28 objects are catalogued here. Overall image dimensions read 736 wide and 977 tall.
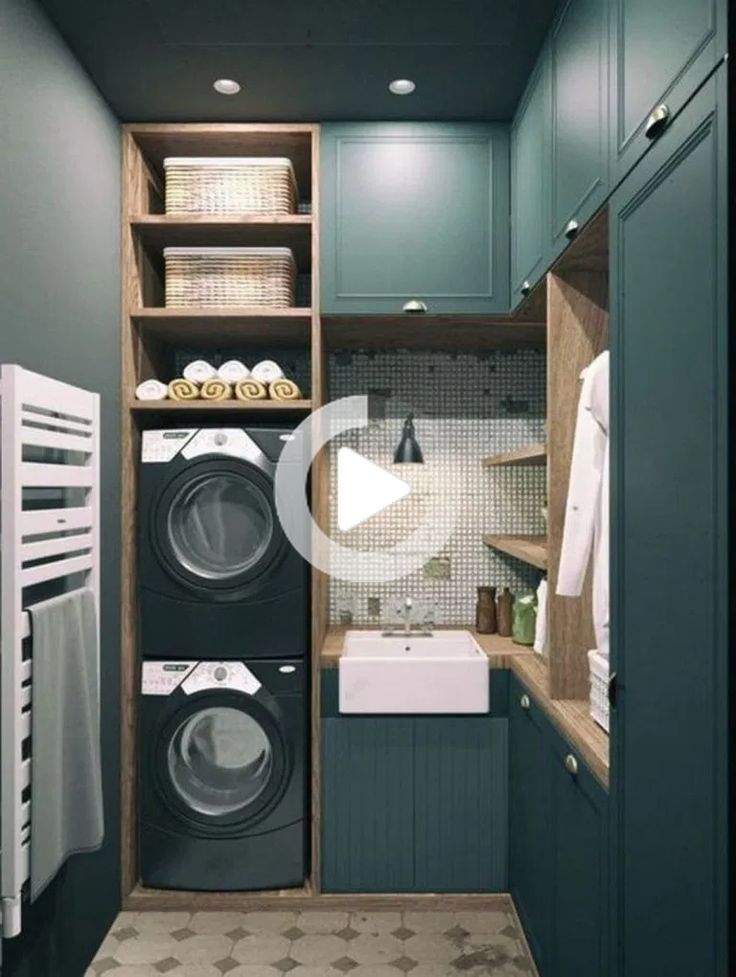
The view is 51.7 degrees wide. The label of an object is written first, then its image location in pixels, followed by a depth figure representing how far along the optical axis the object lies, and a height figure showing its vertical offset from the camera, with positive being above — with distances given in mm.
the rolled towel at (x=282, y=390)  2758 +373
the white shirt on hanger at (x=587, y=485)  1845 +16
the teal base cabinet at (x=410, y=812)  2662 -1130
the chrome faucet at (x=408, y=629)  3039 -571
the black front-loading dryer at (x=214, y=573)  2668 -287
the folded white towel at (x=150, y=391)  2730 +366
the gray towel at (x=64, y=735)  1768 -601
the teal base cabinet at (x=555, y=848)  1655 -927
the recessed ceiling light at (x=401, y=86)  2410 +1304
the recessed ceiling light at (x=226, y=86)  2392 +1295
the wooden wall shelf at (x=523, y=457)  2395 +120
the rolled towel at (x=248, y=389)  2752 +374
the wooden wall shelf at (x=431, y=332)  2781 +625
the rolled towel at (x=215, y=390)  2744 +370
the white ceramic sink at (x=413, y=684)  2623 -666
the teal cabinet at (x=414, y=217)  2688 +976
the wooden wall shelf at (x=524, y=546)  2348 -195
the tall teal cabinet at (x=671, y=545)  1108 -91
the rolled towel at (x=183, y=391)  2746 +367
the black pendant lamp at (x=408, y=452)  2975 +157
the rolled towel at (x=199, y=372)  2764 +439
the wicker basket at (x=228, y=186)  2686 +1087
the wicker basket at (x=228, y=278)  2740 +776
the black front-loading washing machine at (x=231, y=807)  2678 -1070
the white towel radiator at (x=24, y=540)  1666 -118
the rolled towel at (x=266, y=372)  2775 +440
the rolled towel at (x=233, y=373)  2758 +434
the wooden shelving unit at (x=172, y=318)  2676 +629
